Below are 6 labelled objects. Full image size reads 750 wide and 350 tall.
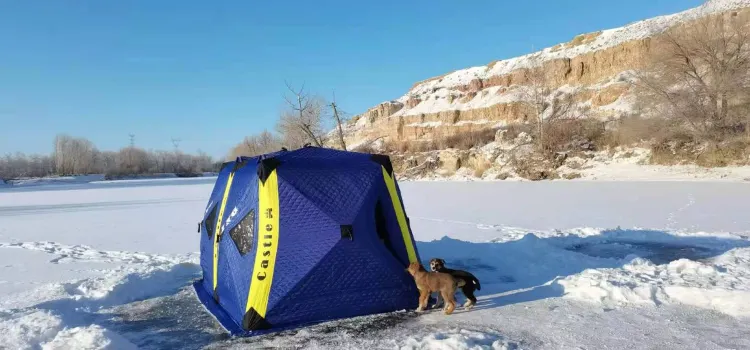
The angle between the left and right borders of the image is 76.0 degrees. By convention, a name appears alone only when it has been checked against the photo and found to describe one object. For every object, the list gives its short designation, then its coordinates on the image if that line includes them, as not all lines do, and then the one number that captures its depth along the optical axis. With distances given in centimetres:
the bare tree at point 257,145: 6456
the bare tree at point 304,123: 3278
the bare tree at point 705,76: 2308
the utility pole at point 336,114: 3064
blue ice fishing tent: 426
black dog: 450
